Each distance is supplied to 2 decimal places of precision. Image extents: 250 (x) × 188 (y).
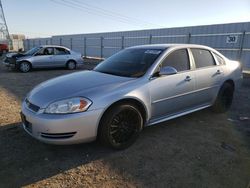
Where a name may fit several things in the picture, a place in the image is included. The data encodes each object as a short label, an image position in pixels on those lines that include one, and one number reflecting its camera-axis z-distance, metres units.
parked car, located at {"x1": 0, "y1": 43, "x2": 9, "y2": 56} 19.74
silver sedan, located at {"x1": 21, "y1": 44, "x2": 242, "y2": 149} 2.43
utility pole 34.24
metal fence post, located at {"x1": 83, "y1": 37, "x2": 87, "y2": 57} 18.11
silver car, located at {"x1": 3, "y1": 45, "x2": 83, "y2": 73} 9.58
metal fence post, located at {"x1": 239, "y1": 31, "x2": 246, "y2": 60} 9.24
